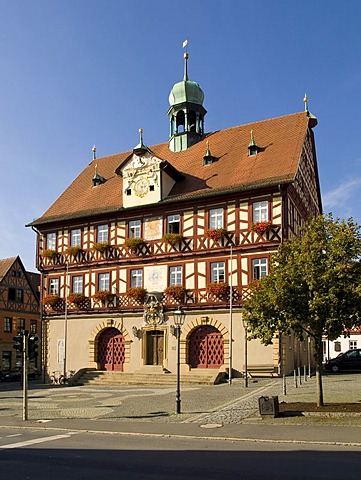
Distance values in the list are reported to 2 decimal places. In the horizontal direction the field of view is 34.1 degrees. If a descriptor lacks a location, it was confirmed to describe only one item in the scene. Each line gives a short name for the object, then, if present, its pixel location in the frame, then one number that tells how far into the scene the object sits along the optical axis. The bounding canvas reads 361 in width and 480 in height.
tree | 17.44
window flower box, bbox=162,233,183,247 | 35.47
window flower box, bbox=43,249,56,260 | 40.69
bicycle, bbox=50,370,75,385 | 36.12
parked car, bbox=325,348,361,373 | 35.28
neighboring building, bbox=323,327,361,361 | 63.07
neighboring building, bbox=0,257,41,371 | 54.09
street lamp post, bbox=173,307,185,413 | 20.28
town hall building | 33.31
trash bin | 17.11
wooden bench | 31.38
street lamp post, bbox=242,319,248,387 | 29.80
